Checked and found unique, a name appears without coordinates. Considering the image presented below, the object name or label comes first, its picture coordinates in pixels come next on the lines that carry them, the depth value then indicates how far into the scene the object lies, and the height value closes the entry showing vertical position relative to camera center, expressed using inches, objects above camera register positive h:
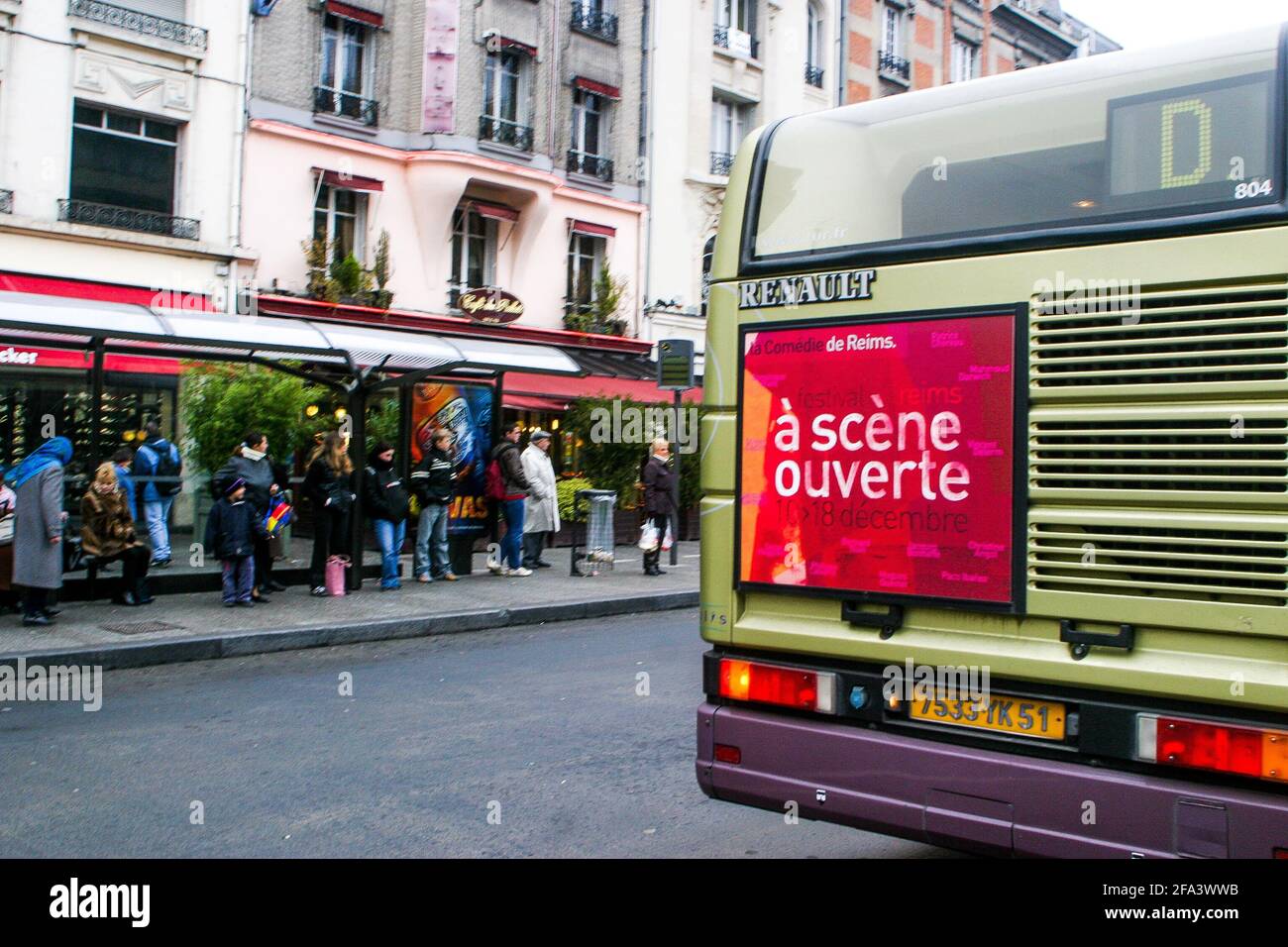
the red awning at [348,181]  899.4 +213.4
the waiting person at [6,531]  422.3 -19.1
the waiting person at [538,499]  632.4 -5.2
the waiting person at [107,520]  451.5 -15.7
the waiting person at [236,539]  470.0 -21.7
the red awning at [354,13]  895.1 +332.2
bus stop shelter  458.0 +54.9
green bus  143.2 +4.8
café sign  975.6 +139.0
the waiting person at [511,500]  612.4 -5.8
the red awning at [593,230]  1072.8 +220.1
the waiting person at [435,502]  562.3 -7.5
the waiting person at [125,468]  484.4 +3.5
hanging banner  936.3 +304.6
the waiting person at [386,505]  536.7 -8.6
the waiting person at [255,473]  473.7 +2.7
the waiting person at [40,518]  407.5 -14.0
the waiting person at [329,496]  522.0 -5.5
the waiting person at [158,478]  512.4 -0.1
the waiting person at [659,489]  651.5 +1.5
